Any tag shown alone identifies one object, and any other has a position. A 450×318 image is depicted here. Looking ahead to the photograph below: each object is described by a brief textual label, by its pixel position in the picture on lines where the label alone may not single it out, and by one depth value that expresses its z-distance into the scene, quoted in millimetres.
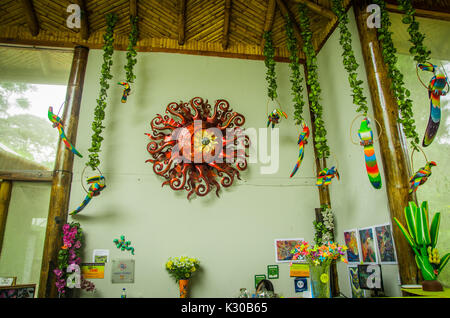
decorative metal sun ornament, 4363
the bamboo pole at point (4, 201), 3896
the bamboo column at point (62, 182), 3643
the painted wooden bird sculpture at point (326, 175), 3715
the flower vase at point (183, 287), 3748
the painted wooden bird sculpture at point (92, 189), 3809
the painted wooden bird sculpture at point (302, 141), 3756
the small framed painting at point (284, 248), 4184
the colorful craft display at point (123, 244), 3987
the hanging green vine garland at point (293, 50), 4395
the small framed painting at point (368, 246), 3366
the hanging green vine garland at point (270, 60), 4527
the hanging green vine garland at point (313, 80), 3835
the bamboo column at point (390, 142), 2912
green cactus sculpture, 2540
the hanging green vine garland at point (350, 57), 3320
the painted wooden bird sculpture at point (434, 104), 2768
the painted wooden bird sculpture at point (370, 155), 2900
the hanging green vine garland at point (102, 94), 3979
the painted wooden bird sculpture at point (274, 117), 4246
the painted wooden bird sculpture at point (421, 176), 2809
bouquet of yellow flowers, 3766
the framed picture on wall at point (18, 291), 2898
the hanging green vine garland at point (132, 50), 4391
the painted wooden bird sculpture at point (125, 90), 4234
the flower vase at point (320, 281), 2900
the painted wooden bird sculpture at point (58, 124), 3674
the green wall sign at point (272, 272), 4109
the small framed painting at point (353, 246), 3660
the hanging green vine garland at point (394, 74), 2971
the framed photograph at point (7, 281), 3721
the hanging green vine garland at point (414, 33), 3041
